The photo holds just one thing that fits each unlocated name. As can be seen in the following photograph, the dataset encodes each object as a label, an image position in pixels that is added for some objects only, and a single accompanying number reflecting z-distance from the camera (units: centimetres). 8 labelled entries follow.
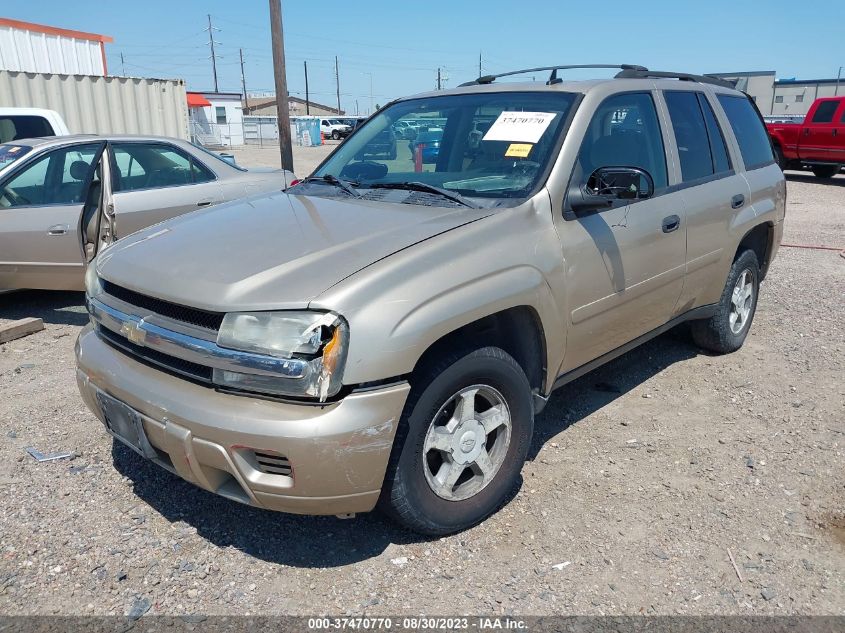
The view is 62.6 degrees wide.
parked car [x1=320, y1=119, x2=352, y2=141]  5061
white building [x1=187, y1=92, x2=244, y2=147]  4566
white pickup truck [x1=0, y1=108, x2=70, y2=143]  771
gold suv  234
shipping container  1185
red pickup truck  1585
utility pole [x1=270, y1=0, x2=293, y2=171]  1238
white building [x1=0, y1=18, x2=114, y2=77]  1711
